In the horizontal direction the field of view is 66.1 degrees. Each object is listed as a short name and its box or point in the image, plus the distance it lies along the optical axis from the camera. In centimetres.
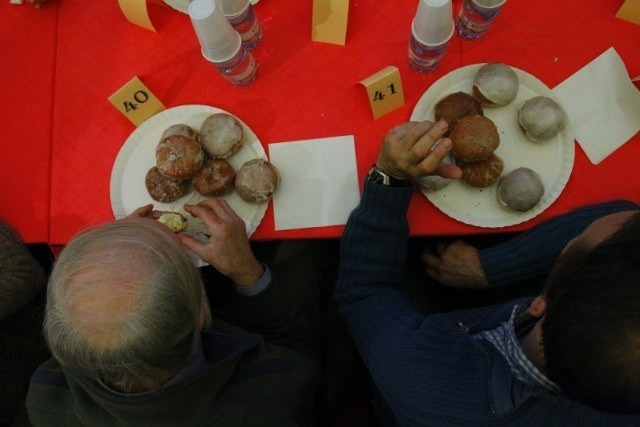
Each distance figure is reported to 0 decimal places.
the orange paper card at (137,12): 104
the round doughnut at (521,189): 94
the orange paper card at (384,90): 97
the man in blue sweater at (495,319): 55
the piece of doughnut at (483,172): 97
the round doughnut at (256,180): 97
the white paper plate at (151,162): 103
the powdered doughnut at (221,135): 100
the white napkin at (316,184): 102
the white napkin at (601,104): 100
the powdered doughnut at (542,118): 96
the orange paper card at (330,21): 103
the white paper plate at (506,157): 98
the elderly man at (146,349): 66
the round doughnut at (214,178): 100
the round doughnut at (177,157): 97
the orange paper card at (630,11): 101
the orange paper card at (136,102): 102
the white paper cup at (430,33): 86
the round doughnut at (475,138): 95
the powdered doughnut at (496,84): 98
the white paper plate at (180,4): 108
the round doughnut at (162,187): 101
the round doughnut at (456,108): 99
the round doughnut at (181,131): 102
